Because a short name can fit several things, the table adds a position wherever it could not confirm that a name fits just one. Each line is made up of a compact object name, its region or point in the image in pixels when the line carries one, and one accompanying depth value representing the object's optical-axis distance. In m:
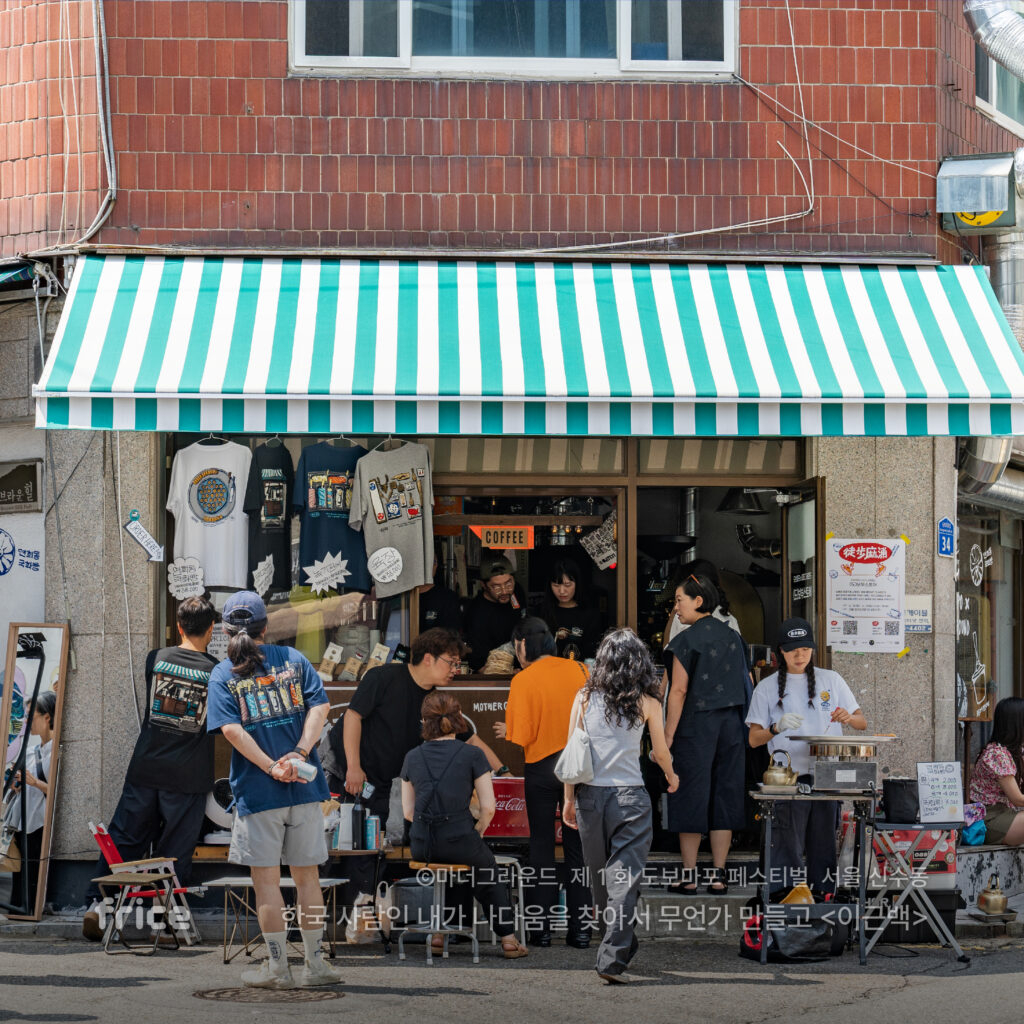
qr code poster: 21.33
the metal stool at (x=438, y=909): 17.39
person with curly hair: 16.36
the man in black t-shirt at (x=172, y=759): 19.44
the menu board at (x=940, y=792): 18.25
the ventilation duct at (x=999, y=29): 22.14
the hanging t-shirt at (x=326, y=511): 21.23
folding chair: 18.66
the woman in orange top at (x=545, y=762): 18.50
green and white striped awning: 18.41
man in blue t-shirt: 15.88
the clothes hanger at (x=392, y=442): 21.47
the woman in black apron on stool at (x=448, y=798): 17.31
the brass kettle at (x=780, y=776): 18.05
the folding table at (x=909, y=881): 18.09
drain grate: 15.58
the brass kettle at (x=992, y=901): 20.11
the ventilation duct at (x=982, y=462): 21.72
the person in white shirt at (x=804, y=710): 18.95
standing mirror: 19.94
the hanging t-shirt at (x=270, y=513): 21.23
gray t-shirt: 21.17
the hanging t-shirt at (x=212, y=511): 21.12
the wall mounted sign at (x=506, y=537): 21.92
